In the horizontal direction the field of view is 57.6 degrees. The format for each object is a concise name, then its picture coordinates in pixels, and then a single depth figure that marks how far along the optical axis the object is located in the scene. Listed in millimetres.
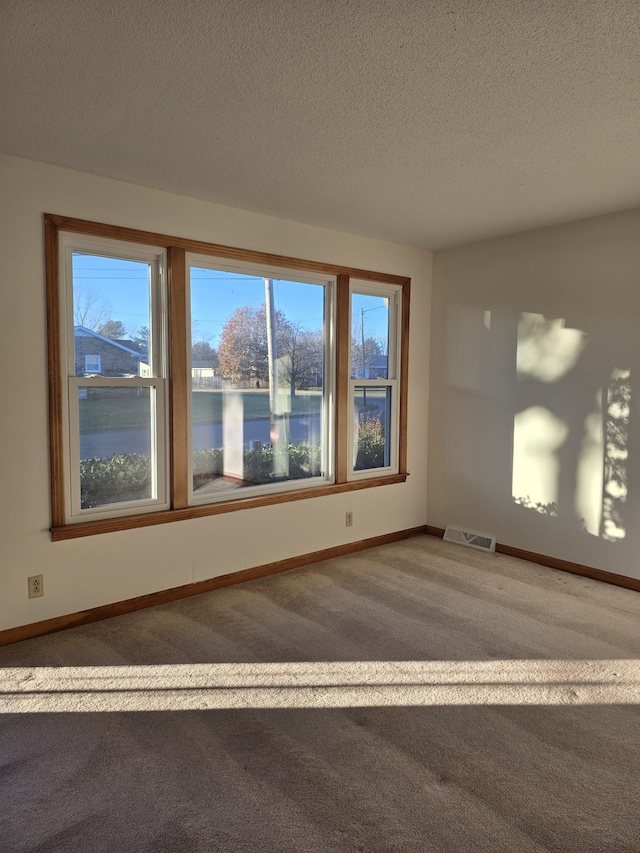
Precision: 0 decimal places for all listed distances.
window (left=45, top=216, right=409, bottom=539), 3322
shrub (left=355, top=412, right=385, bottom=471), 4863
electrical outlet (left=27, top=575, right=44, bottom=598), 3135
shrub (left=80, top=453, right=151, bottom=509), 3410
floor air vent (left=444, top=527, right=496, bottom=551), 4777
